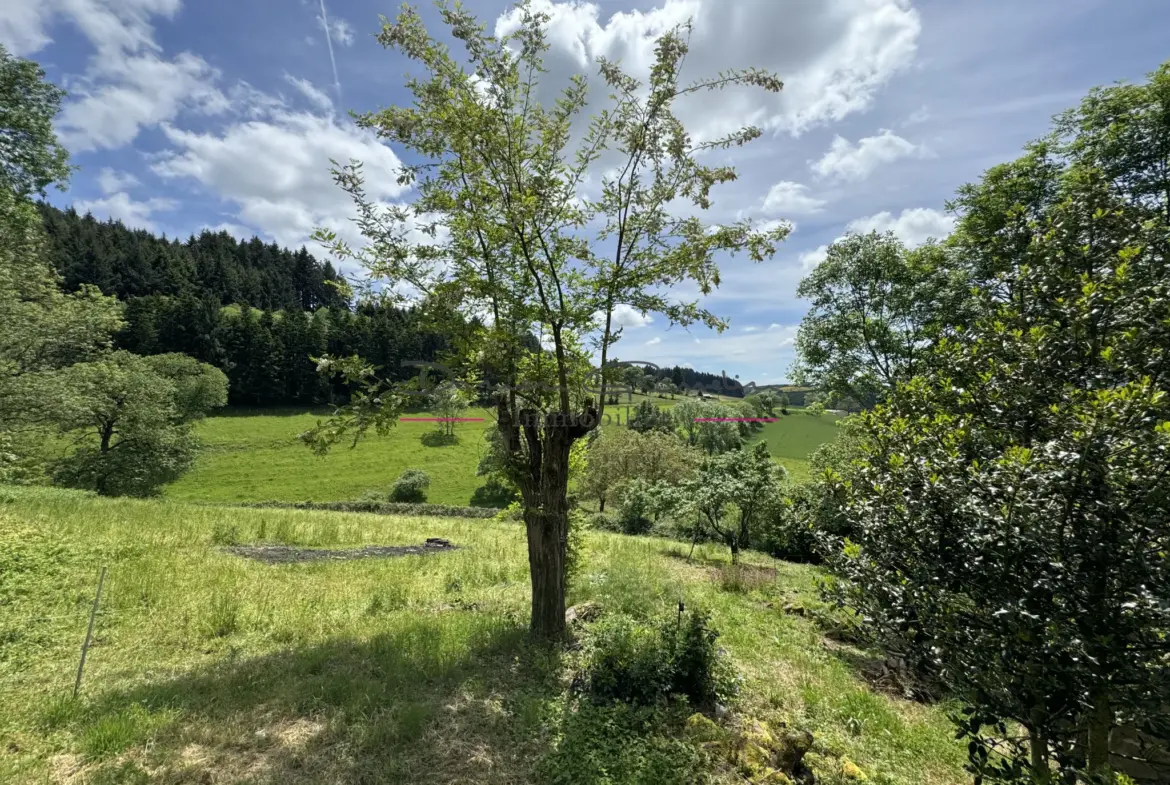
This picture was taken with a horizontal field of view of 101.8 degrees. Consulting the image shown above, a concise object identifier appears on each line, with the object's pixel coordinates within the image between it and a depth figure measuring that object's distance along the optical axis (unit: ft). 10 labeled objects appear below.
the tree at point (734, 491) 61.26
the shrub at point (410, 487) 131.03
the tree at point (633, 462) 114.03
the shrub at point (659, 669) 19.15
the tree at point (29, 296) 43.50
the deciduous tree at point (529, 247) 21.42
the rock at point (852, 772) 15.61
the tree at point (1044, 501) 8.34
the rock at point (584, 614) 27.57
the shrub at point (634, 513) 87.81
